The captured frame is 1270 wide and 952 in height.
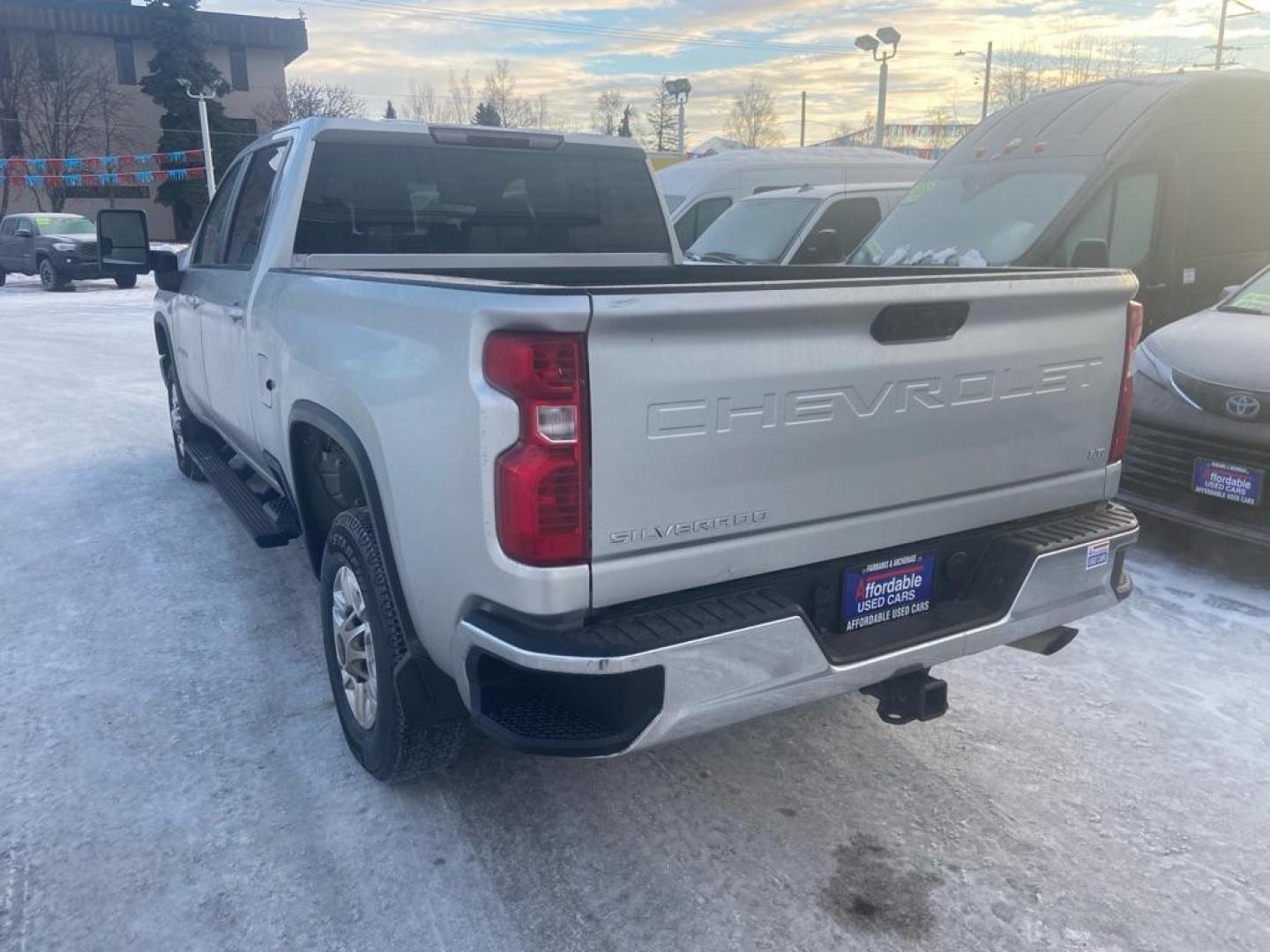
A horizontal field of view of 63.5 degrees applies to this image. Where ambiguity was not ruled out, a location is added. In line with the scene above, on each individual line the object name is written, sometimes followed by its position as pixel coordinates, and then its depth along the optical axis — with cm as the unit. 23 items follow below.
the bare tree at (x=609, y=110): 7149
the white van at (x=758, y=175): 1337
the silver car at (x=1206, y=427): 481
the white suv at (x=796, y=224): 969
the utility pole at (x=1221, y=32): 4269
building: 4347
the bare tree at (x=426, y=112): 6862
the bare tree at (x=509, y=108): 6931
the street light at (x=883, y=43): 2695
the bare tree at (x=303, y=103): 4916
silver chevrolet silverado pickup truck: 233
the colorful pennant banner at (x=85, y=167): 3900
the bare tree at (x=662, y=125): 7094
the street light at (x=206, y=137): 2977
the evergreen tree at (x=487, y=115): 6494
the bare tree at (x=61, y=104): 4322
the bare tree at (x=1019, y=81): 4488
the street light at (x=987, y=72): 4788
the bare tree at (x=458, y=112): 7069
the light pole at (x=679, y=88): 3762
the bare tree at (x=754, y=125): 6938
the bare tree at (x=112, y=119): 4441
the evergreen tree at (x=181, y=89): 4372
